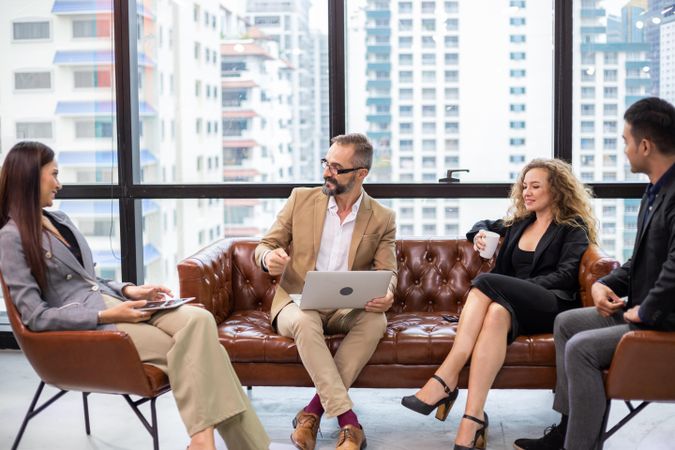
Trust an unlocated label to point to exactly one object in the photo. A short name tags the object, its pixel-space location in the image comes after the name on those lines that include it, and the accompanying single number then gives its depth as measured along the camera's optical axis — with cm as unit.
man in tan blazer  421
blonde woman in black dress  412
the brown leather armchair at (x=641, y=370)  365
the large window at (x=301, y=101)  543
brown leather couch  426
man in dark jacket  368
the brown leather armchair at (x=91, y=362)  370
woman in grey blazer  374
